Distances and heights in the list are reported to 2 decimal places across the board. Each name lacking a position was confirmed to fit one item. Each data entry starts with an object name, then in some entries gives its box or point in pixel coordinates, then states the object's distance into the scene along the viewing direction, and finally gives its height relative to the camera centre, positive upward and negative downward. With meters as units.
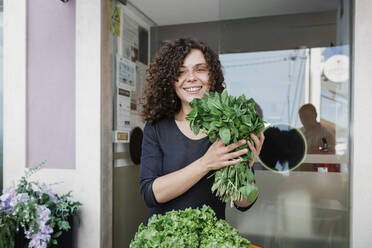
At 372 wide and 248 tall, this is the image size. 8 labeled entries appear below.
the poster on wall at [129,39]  3.15 +0.89
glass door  2.50 +0.19
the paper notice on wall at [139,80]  3.46 +0.47
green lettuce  0.79 -0.29
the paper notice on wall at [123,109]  3.00 +0.12
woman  1.27 -0.03
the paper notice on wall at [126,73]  3.03 +0.49
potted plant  1.84 -0.66
